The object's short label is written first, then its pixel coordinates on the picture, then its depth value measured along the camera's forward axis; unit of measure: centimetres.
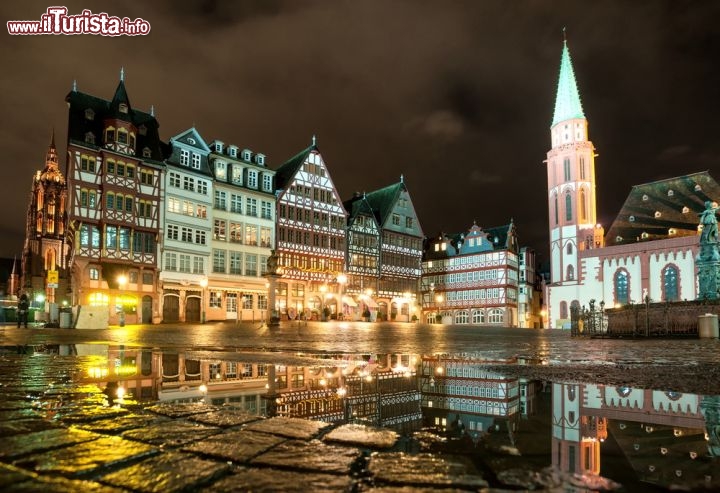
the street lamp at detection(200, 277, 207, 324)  4203
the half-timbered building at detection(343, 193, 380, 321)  5525
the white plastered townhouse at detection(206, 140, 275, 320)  4459
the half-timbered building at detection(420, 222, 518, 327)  6462
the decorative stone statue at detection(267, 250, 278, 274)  2811
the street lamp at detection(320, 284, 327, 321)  5150
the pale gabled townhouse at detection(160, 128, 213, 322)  4091
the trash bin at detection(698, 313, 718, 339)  1712
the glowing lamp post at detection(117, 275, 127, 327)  3722
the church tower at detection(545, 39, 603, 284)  6218
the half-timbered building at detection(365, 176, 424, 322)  5900
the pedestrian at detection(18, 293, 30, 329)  2684
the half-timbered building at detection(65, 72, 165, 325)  3612
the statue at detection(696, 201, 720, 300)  2308
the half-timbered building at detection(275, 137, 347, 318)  4941
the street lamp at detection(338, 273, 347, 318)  5122
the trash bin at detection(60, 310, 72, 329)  2375
